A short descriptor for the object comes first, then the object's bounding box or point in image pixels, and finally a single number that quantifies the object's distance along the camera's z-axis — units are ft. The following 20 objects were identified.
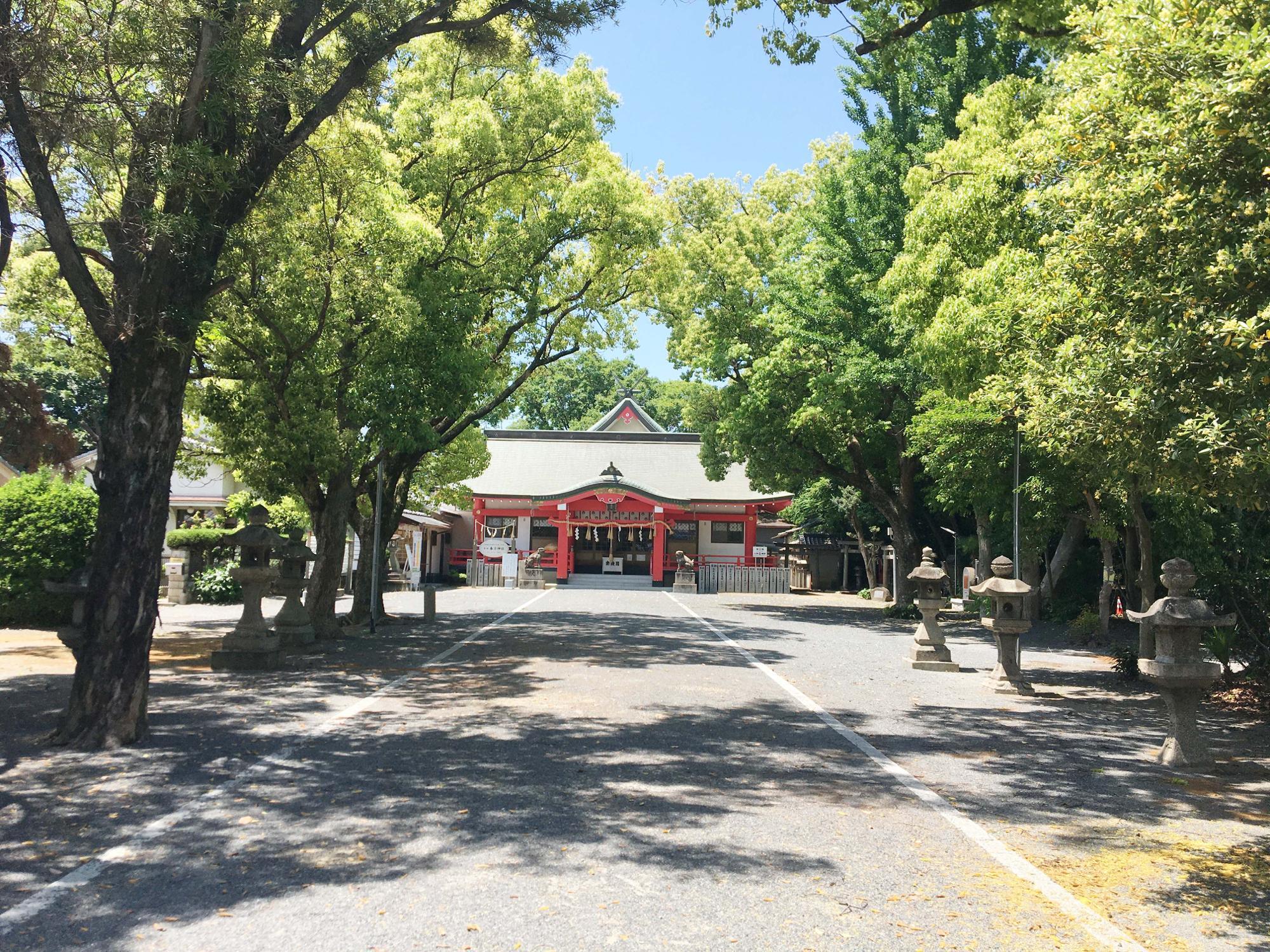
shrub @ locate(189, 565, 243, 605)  77.51
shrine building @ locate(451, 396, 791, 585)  129.70
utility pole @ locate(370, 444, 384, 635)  55.57
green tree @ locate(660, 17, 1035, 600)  67.92
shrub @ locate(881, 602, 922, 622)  78.48
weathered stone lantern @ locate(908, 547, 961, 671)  44.78
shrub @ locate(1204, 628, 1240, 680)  35.78
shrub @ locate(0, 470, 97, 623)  47.44
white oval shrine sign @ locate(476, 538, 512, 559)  128.26
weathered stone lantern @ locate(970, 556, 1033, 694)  37.24
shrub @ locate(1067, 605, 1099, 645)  60.54
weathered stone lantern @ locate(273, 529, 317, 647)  44.98
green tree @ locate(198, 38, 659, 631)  43.60
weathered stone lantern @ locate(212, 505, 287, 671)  39.27
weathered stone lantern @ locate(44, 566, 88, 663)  25.31
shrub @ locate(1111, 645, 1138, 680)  41.29
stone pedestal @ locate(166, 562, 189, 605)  74.13
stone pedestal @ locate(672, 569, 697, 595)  121.80
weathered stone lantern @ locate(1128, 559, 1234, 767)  23.62
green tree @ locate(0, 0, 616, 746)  24.23
